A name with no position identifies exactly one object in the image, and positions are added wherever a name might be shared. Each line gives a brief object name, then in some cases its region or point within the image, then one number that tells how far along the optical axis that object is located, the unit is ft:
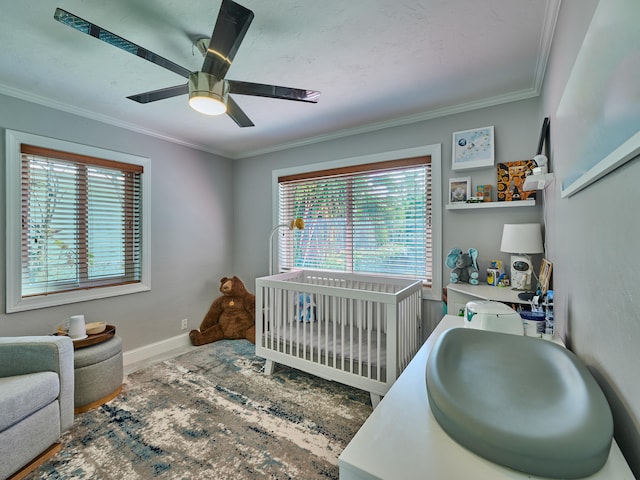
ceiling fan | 3.69
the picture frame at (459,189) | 7.70
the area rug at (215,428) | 4.92
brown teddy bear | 10.82
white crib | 6.26
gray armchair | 4.55
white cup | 6.88
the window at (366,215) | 8.51
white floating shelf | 6.82
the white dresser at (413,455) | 1.85
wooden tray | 6.72
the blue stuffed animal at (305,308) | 7.56
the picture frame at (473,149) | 7.37
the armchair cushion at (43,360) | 5.36
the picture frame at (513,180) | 6.96
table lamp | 6.22
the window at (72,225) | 7.22
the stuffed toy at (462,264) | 7.47
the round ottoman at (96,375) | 6.52
